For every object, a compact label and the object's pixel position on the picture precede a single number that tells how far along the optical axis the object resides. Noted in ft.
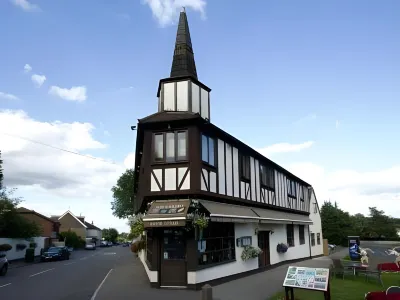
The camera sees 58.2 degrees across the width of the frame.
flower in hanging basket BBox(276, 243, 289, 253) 78.64
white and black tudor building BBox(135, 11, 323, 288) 45.96
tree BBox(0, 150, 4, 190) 129.88
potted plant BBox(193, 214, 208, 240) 44.14
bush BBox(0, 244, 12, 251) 98.63
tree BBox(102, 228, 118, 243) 355.97
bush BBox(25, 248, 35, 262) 110.05
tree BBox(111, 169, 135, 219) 193.52
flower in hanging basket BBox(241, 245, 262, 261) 58.96
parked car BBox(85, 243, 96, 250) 215.63
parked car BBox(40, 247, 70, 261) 112.12
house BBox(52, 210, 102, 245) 269.89
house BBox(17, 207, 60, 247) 168.86
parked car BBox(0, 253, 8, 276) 69.62
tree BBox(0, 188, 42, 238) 110.52
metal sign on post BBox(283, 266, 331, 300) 30.99
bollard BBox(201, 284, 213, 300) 25.73
